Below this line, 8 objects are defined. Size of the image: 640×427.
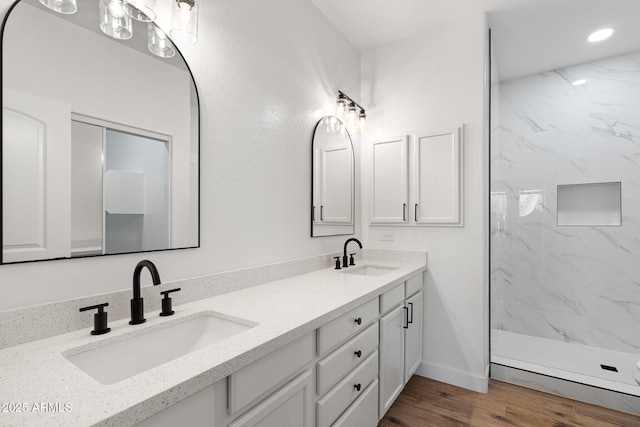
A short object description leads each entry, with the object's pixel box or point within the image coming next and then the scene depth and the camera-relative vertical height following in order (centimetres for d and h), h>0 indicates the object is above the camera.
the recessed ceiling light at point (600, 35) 250 +145
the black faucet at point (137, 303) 109 -30
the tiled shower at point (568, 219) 276 -4
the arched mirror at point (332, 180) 226 +27
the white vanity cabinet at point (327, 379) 85 -59
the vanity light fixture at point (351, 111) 249 +84
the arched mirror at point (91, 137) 94 +27
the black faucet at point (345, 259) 237 -33
